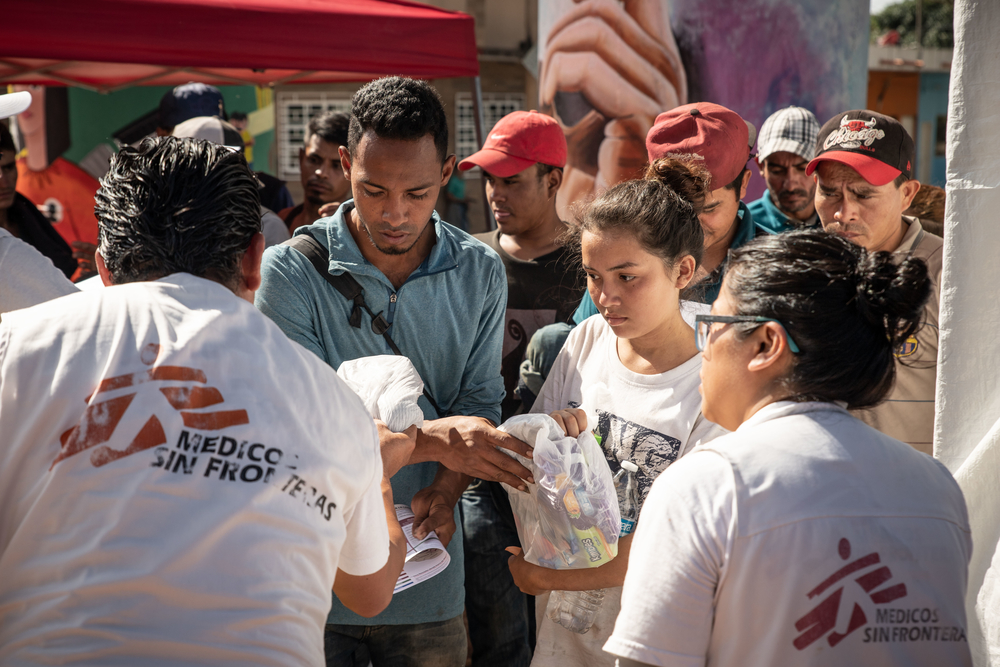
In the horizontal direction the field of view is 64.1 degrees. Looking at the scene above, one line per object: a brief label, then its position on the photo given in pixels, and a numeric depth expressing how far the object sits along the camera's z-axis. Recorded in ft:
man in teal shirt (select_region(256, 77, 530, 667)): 7.27
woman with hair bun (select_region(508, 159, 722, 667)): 6.79
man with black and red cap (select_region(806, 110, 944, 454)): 8.54
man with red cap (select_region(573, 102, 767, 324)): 9.07
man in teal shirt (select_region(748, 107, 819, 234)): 13.10
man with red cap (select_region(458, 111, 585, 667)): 9.18
